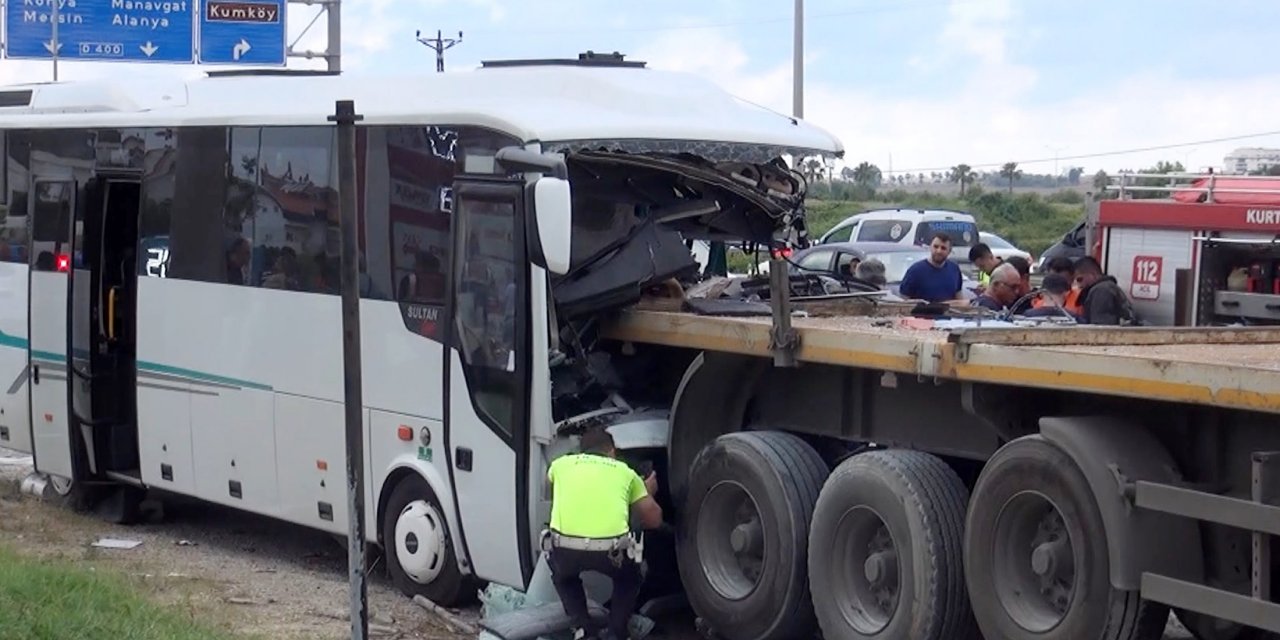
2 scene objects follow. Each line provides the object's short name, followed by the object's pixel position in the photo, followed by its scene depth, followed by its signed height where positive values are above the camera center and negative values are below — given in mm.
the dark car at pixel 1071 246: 21469 -499
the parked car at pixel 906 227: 30234 -404
